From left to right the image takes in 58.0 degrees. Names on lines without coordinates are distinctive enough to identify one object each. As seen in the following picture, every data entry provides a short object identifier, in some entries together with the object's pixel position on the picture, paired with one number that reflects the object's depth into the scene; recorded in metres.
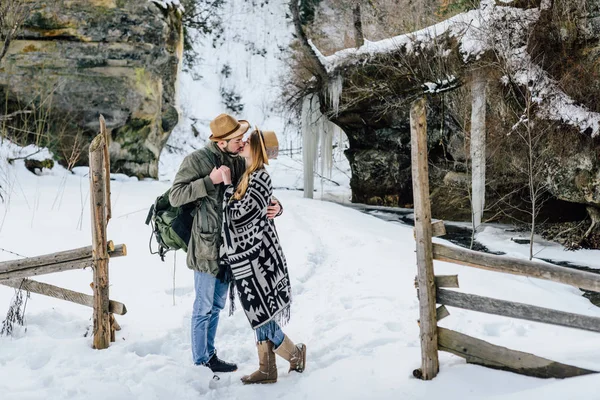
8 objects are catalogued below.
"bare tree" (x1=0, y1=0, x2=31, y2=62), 10.29
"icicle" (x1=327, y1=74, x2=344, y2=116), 15.54
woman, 3.84
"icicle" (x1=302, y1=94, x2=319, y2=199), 16.36
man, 3.94
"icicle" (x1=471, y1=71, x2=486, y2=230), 11.81
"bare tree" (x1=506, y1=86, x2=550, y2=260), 10.79
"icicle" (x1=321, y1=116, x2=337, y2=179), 16.81
